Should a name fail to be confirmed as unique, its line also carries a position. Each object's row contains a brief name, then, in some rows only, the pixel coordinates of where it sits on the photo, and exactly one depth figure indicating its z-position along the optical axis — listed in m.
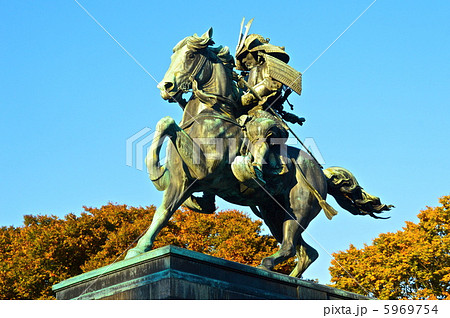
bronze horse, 10.84
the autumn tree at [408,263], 28.88
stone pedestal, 9.09
